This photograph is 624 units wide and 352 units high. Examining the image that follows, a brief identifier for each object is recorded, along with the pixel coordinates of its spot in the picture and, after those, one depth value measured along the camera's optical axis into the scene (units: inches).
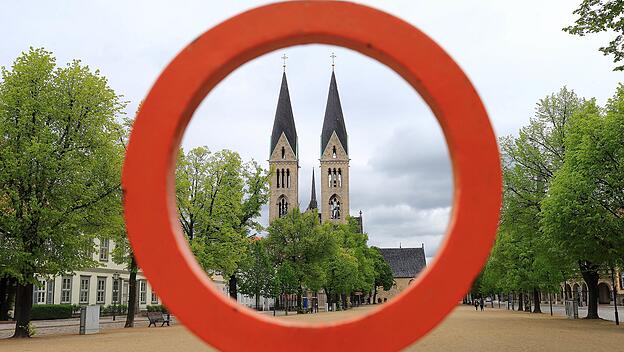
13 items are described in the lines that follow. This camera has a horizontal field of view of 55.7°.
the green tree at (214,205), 1258.6
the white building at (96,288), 1683.1
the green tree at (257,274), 1737.2
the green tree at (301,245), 1886.1
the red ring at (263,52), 211.9
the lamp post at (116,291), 1926.2
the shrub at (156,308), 2049.2
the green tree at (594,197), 932.6
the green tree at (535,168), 1323.8
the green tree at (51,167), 850.8
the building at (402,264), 4673.2
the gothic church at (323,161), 3624.5
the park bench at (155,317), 1238.3
